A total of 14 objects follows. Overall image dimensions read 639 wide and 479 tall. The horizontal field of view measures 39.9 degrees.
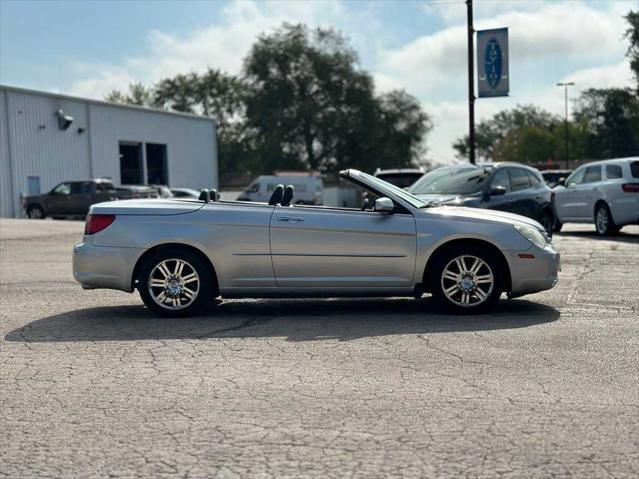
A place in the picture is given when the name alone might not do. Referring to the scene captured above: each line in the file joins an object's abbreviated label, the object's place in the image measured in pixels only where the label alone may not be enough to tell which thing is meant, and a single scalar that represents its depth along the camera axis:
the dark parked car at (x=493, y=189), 15.36
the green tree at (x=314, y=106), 68.25
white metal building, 40.56
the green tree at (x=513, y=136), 117.19
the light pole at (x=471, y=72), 28.64
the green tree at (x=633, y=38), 60.50
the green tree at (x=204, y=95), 94.19
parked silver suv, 19.31
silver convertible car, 8.63
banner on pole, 26.92
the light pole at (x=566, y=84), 77.19
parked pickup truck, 35.78
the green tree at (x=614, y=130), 72.21
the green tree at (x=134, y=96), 106.12
